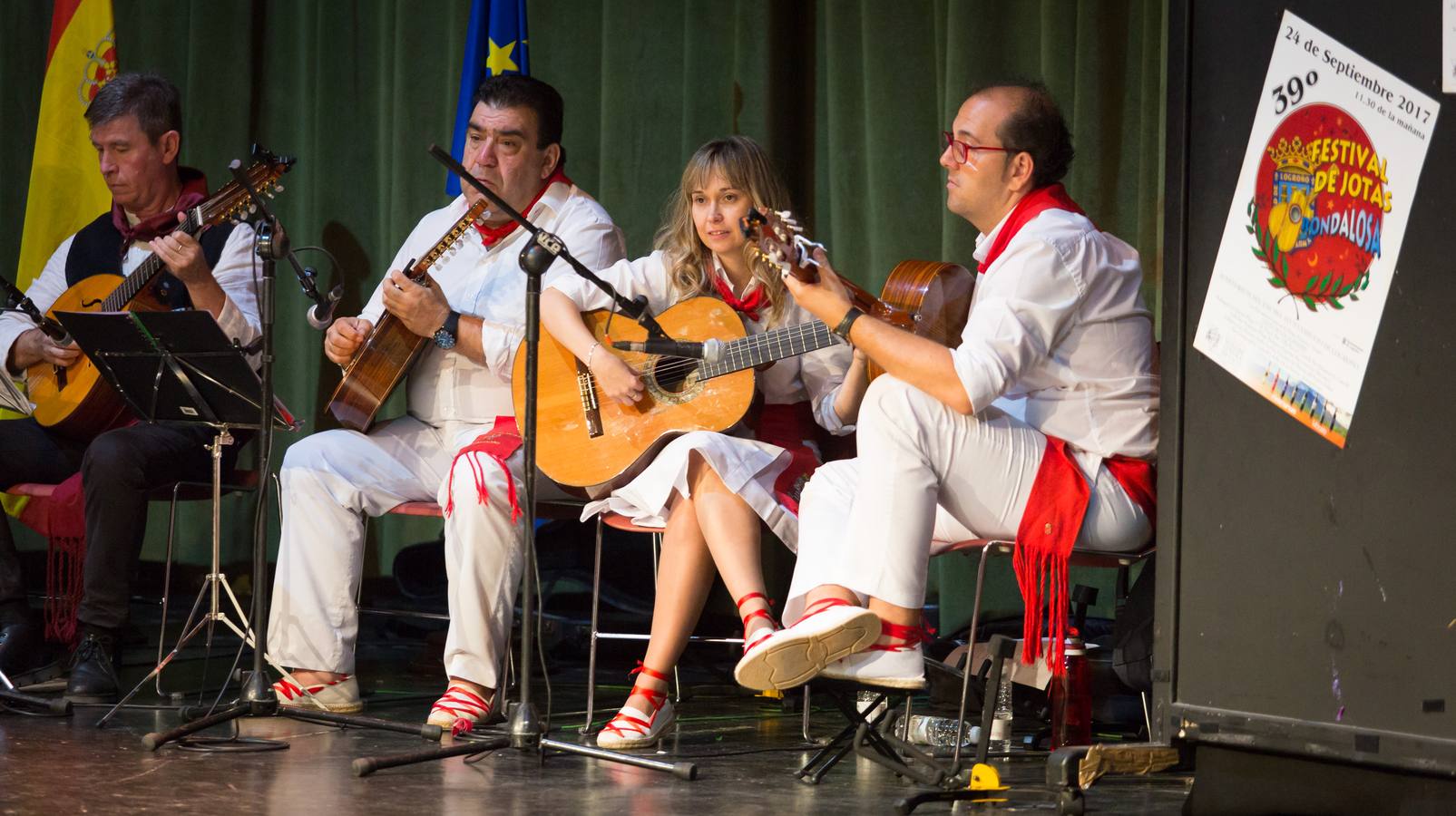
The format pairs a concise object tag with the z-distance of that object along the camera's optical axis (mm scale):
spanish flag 11234
